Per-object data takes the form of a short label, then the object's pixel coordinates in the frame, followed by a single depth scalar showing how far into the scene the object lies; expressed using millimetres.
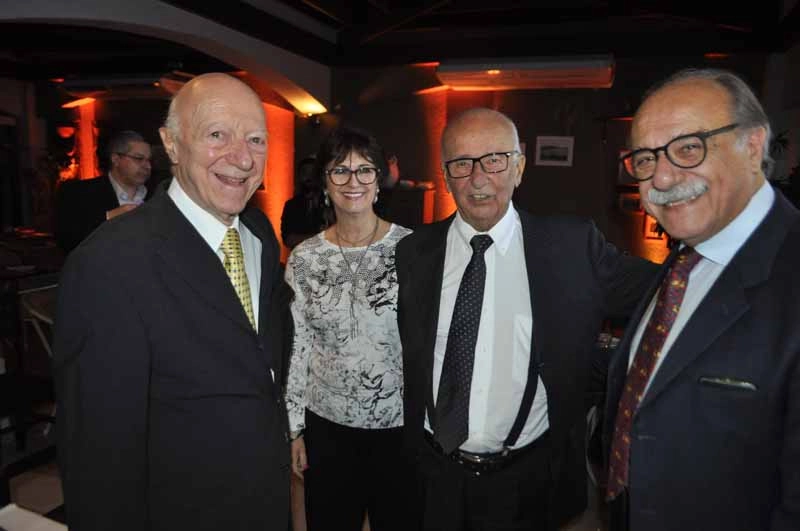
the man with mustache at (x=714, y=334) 1016
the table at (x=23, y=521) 1501
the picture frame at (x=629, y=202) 5977
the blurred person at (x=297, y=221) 4508
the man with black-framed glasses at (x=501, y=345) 1699
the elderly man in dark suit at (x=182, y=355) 1165
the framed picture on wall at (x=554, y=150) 6238
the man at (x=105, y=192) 3414
